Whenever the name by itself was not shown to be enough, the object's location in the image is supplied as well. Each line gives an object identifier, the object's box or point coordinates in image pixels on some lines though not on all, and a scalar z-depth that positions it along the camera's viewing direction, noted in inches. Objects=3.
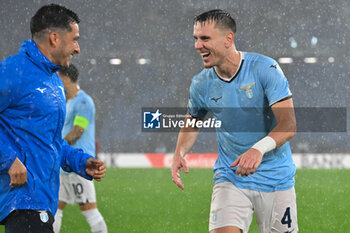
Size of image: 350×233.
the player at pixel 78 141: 423.5
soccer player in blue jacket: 202.7
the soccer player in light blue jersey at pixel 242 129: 265.6
